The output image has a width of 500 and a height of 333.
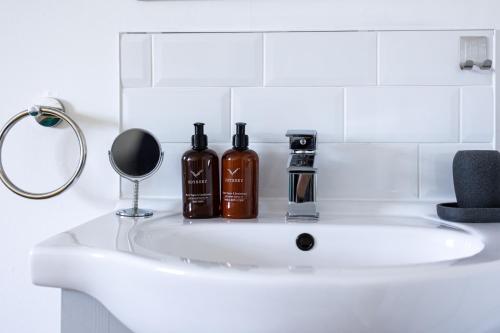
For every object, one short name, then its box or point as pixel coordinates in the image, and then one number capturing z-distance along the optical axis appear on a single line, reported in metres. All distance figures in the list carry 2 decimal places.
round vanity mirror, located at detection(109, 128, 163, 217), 0.86
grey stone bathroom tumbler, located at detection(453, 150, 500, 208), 0.78
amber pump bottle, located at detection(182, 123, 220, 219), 0.82
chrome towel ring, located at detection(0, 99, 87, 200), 0.87
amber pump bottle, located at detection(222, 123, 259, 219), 0.81
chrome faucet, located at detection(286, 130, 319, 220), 0.82
